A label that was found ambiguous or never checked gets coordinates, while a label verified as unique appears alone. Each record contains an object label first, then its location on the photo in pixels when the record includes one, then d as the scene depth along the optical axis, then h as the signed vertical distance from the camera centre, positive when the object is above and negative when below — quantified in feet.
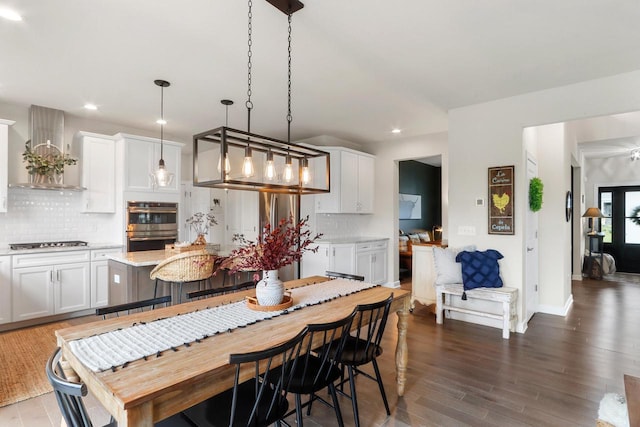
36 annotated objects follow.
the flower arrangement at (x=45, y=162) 13.93 +2.15
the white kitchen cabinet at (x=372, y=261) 18.28 -2.57
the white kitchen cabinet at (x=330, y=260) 16.88 -2.31
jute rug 8.30 -4.34
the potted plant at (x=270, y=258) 6.63 -0.86
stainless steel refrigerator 18.47 +0.24
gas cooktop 13.55 -1.30
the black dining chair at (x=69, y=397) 3.71 -2.20
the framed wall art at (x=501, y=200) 12.71 +0.56
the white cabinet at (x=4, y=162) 12.96 +1.96
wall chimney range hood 14.20 +3.55
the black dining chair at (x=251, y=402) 4.44 -2.90
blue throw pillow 12.61 -2.05
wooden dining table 3.73 -1.93
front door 25.45 -0.73
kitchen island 10.81 -2.12
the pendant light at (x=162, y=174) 11.61 +1.47
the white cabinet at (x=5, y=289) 12.34 -2.75
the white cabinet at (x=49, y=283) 12.72 -2.75
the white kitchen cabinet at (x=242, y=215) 20.71 -0.05
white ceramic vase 6.77 -1.50
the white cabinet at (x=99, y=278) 14.46 -2.74
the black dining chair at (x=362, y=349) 6.60 -2.87
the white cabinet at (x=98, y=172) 15.23 +1.89
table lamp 23.25 +0.15
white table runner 4.58 -1.90
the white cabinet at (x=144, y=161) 15.60 +2.52
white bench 11.87 -3.10
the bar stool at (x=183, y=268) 9.78 -1.57
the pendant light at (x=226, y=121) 6.57 +4.41
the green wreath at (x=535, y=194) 13.43 +0.83
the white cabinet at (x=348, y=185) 18.17 +1.65
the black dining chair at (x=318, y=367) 5.58 -2.90
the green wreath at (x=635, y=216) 25.30 -0.06
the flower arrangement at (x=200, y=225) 20.60 -0.68
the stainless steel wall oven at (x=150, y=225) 15.52 -0.53
